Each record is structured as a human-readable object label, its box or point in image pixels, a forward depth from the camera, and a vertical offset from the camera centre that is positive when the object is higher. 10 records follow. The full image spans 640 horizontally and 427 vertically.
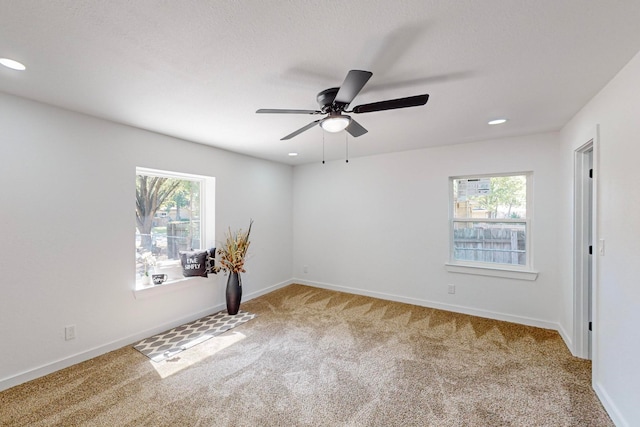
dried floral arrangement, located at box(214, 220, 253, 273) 3.86 -0.61
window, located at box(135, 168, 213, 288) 3.28 -0.09
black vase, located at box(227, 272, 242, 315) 3.80 -1.14
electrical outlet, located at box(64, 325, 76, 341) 2.54 -1.13
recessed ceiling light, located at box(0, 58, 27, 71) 1.73 +0.98
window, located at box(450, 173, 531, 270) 3.61 -0.12
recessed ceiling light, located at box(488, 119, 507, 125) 2.89 +0.99
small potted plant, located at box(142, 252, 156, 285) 3.22 -0.63
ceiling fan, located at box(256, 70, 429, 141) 1.57 +0.73
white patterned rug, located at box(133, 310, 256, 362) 2.82 -1.44
